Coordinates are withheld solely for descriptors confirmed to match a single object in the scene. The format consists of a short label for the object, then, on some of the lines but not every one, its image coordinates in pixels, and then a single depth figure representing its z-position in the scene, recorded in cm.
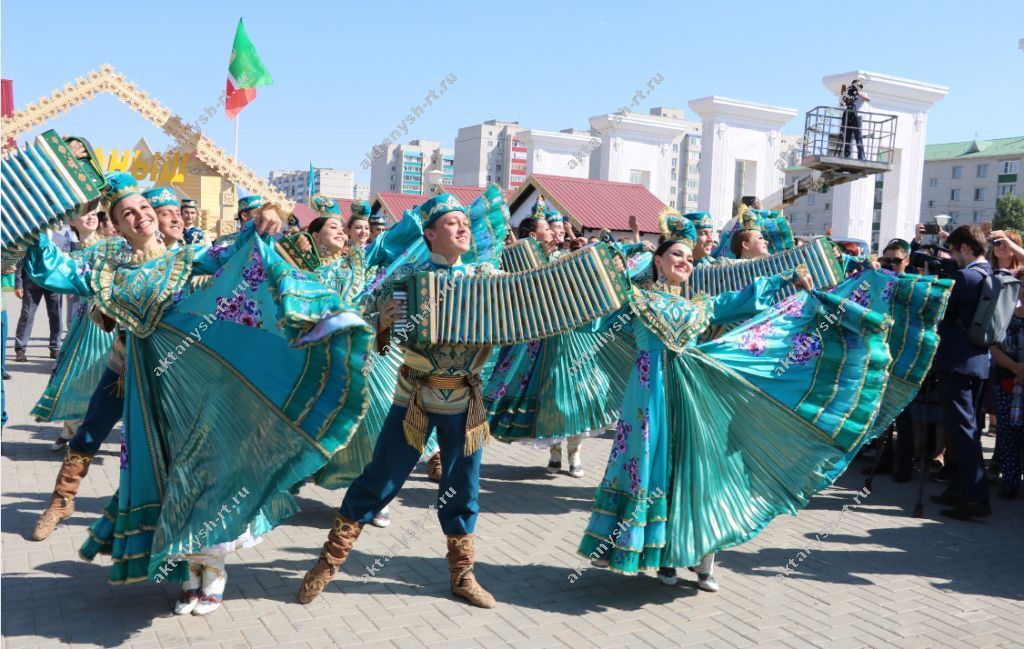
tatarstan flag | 1709
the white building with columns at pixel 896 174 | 1836
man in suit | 580
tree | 5553
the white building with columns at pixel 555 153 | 2372
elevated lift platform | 1808
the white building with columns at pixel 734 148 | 1898
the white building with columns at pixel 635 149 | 2206
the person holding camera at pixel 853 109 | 1803
